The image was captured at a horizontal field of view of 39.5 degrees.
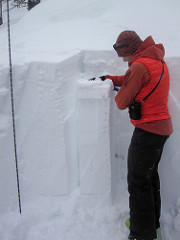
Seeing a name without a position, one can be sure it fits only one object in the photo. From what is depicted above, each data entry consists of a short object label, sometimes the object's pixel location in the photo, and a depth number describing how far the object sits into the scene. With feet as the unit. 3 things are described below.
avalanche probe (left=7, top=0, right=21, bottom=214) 8.76
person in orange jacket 7.13
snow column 8.76
